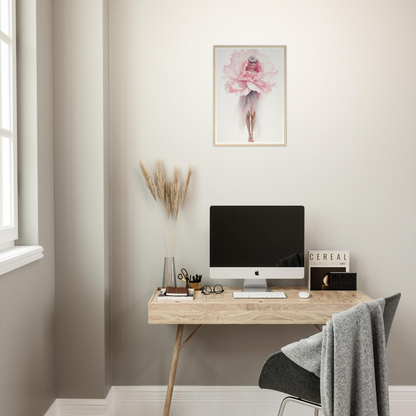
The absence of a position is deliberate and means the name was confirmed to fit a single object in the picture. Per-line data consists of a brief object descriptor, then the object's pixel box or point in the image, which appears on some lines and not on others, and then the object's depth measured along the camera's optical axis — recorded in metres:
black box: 2.17
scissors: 2.19
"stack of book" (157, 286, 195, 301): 2.01
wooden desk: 1.93
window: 1.78
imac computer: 2.13
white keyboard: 2.03
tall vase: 2.18
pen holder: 2.20
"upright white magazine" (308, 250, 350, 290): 2.20
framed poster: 2.30
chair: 1.53
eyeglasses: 2.15
